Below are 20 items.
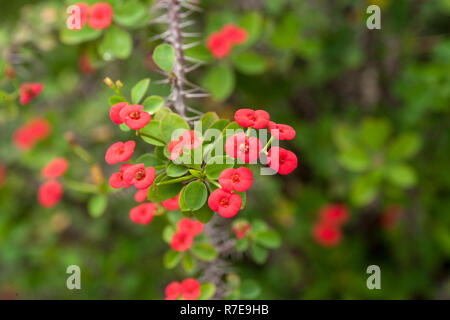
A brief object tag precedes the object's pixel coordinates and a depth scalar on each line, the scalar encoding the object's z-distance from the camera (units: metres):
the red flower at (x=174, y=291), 0.41
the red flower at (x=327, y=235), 0.72
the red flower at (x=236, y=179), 0.36
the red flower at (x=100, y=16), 0.45
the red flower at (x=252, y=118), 0.37
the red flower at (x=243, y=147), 0.36
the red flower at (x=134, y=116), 0.37
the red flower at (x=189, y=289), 0.41
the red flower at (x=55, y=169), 0.48
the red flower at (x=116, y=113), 0.38
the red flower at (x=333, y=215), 0.74
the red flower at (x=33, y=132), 0.67
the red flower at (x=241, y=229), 0.44
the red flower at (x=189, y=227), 0.42
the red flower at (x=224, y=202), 0.37
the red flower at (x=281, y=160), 0.37
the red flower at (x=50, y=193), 0.49
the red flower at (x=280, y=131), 0.37
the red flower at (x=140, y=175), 0.37
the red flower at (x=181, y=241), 0.42
